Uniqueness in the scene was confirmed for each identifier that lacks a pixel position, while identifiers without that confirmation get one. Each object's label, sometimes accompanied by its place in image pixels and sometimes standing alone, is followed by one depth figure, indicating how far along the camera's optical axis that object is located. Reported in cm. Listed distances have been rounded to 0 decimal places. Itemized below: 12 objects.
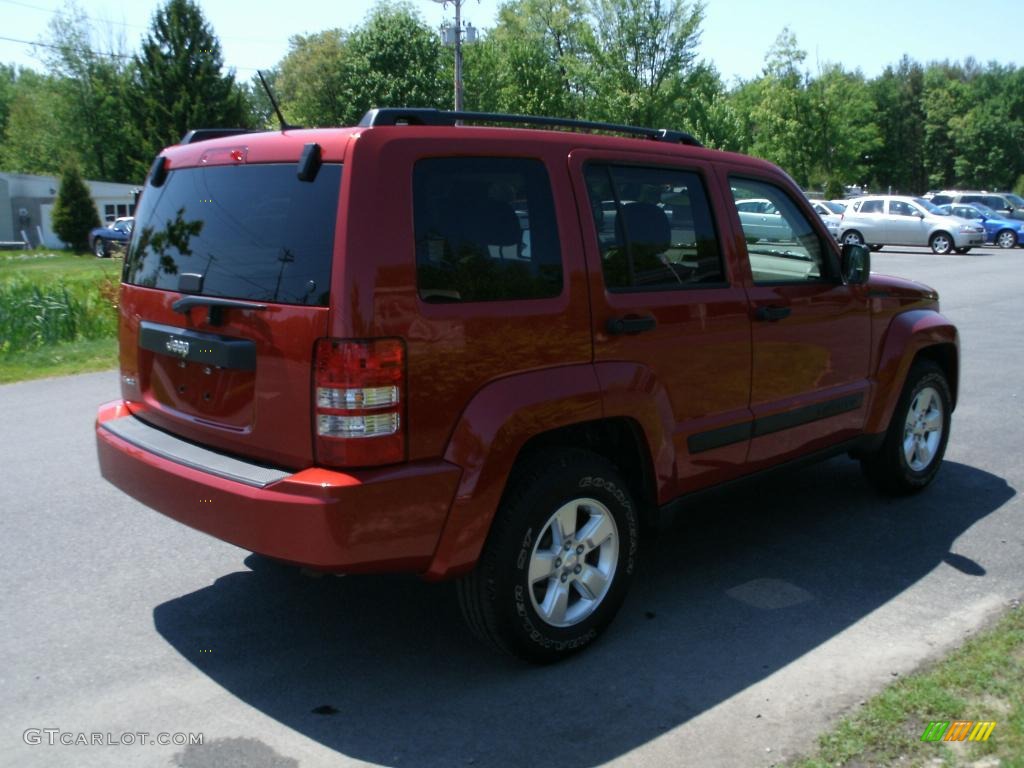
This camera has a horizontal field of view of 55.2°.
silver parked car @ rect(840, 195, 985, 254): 3041
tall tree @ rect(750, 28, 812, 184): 4866
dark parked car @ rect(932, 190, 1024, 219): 3709
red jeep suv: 324
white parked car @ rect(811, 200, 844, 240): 3184
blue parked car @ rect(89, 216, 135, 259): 4203
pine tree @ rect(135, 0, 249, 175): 5434
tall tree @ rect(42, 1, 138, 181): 6888
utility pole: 3234
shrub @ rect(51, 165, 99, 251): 4619
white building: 5394
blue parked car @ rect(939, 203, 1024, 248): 3353
